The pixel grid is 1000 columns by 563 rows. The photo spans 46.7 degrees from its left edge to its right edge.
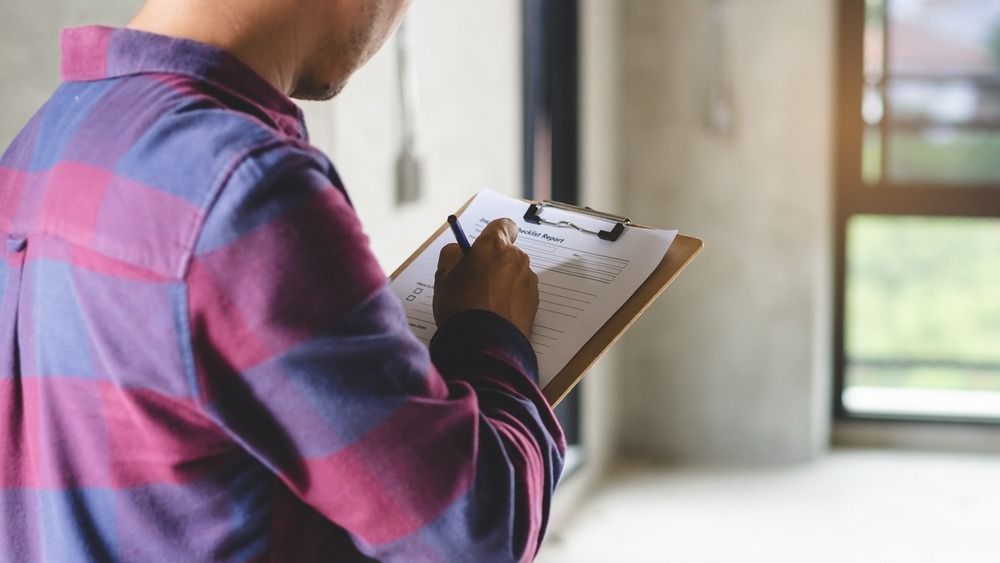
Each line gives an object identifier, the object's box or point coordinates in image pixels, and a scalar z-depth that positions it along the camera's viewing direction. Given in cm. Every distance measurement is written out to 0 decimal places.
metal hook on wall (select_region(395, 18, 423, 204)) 200
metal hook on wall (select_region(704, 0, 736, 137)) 340
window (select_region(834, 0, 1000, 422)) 346
